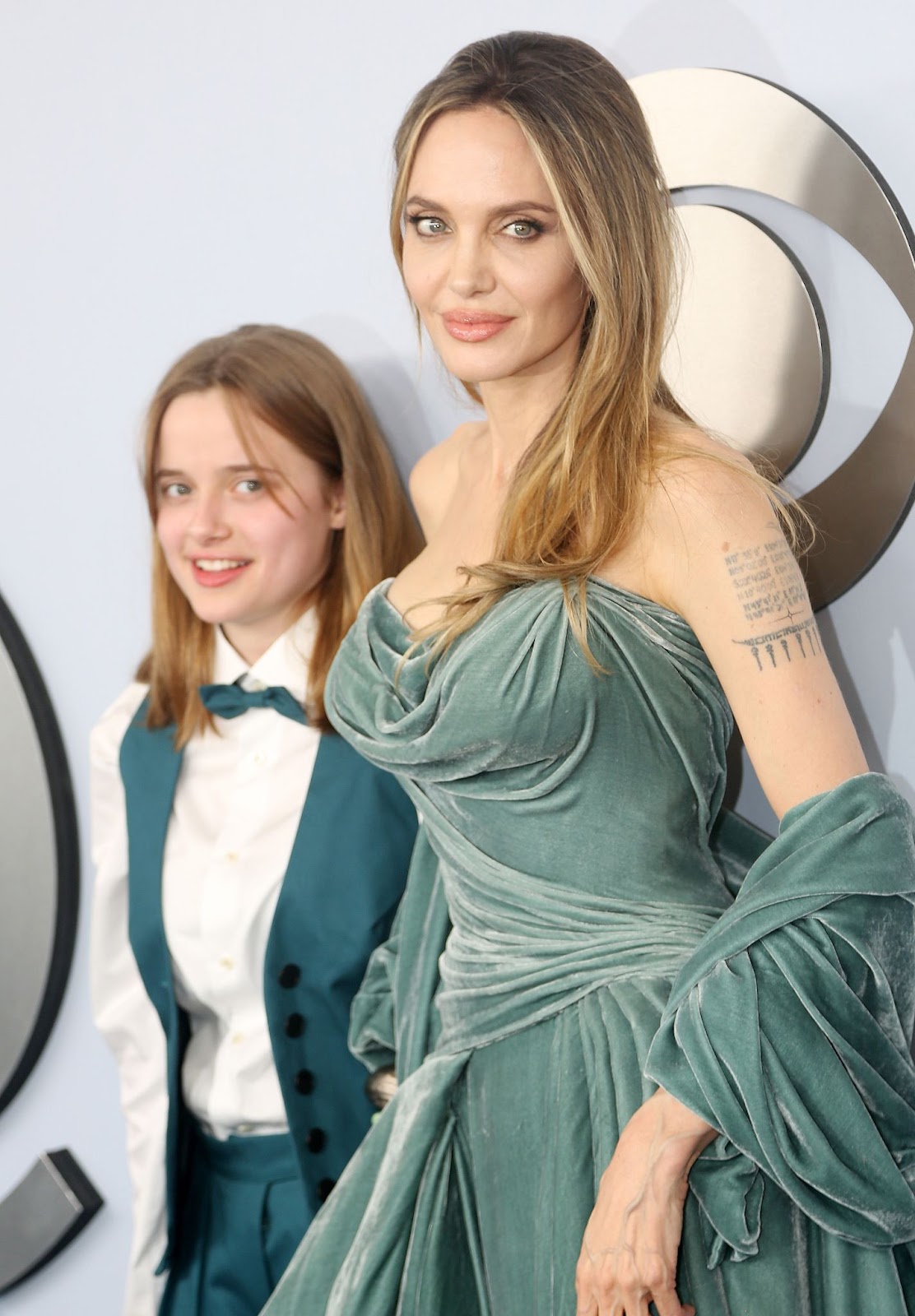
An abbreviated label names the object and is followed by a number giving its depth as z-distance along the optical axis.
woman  1.87
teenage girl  2.25
